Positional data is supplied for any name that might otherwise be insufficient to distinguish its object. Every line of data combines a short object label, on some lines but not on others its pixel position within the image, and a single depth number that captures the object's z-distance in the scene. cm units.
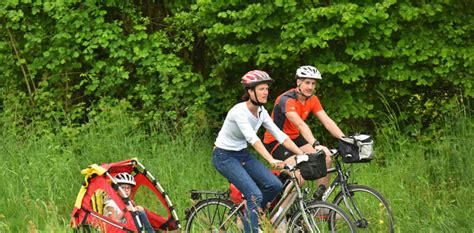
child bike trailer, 1430
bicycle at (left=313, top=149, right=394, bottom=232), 1525
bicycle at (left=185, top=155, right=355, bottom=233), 1437
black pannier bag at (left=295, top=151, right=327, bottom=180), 1430
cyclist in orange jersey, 1590
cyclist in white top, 1441
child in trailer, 1436
